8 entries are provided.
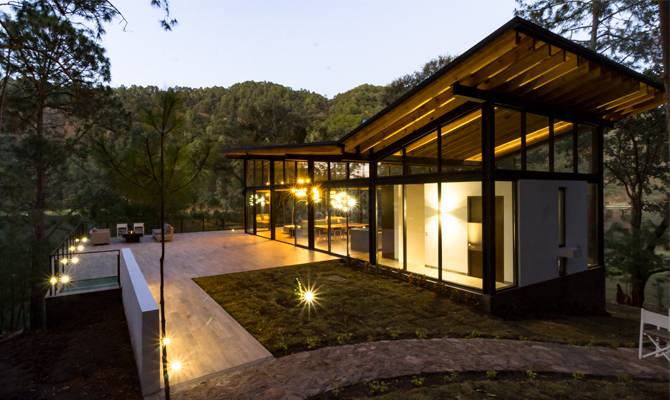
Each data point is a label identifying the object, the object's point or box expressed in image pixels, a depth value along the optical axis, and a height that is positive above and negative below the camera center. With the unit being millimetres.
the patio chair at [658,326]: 4449 -1783
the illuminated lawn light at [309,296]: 6585 -1931
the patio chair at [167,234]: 14403 -1385
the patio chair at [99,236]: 13352 -1346
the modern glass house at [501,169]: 6039 +677
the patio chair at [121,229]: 14706 -1178
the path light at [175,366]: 4078 -2015
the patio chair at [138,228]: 15023 -1159
